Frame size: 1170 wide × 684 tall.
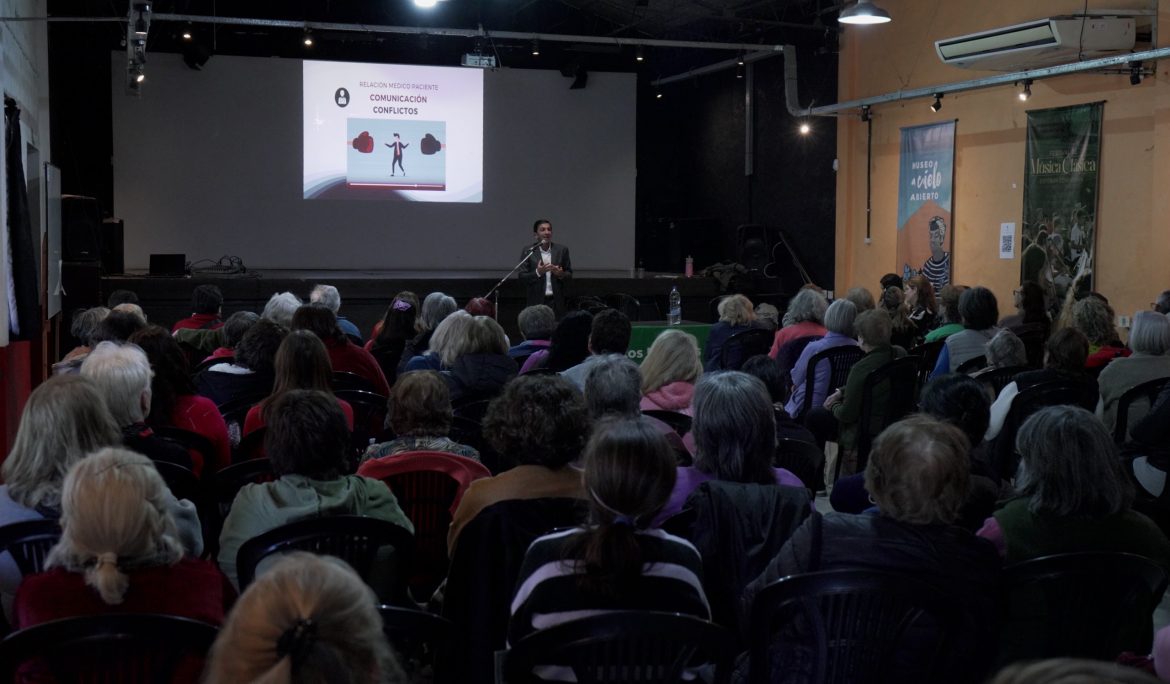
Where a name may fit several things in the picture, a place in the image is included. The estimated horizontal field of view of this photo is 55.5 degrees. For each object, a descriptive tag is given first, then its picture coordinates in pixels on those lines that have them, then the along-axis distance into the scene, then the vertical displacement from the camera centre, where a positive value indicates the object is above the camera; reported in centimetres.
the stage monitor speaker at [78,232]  1009 +22
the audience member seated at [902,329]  741 -43
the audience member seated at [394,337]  693 -48
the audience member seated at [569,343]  548 -41
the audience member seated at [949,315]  669 -32
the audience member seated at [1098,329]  549 -32
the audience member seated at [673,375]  433 -44
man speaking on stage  1105 -10
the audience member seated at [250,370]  479 -49
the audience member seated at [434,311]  655 -30
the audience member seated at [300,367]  405 -40
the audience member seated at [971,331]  600 -36
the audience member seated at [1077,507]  256 -56
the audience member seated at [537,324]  637 -36
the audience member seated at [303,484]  268 -56
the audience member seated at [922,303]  823 -29
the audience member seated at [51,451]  252 -45
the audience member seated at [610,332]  510 -33
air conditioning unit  825 +171
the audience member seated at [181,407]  382 -52
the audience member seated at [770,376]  451 -46
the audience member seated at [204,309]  679 -32
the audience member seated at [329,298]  707 -25
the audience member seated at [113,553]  195 -53
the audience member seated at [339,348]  534 -44
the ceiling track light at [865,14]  795 +179
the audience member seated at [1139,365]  479 -43
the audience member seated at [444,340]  489 -36
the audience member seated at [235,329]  570 -37
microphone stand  1119 -25
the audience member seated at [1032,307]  692 -26
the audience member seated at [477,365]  478 -45
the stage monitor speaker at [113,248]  1162 +9
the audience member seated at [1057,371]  461 -45
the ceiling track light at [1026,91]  939 +147
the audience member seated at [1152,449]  418 -70
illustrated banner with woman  1077 +61
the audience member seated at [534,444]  278 -47
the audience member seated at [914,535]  229 -57
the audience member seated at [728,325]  689 -39
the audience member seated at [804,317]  660 -33
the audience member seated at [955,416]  336 -49
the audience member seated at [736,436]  282 -44
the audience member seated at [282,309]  635 -29
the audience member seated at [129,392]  334 -41
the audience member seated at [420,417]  339 -49
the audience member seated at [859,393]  550 -64
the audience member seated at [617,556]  214 -58
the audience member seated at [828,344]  595 -43
